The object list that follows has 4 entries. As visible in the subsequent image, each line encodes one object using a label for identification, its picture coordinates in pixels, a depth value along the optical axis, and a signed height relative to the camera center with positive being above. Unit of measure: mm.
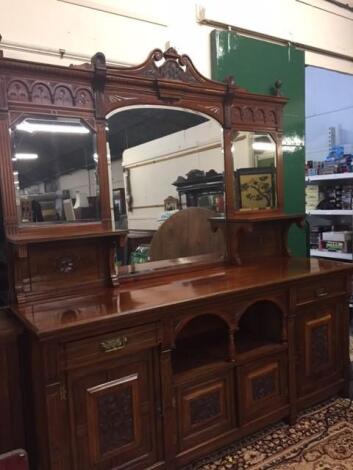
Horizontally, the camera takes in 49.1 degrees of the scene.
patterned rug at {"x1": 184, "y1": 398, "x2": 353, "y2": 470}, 1737 -1195
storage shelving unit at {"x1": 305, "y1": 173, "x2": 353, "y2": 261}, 3570 -167
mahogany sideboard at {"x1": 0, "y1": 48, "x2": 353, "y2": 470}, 1458 -399
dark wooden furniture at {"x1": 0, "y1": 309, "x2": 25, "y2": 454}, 1480 -710
